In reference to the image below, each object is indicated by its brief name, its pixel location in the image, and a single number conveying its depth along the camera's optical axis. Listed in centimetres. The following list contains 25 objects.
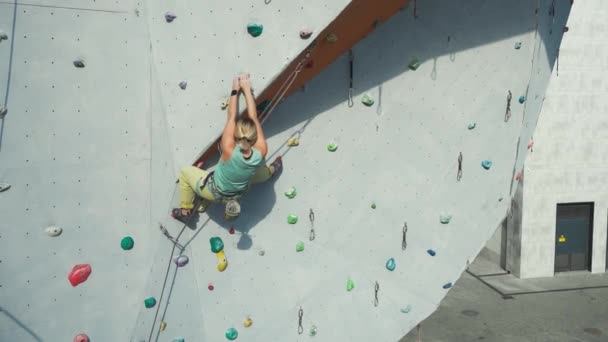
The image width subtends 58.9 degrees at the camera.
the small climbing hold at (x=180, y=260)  347
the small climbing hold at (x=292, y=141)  377
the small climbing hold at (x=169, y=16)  308
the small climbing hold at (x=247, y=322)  384
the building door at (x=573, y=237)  1127
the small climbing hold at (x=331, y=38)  344
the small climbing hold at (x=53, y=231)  304
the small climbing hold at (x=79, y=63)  296
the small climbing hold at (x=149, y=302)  339
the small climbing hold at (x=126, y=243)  325
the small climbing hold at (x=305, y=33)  314
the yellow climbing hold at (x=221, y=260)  366
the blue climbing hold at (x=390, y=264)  420
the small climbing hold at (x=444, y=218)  430
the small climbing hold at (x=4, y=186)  288
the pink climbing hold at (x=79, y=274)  315
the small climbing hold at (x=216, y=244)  361
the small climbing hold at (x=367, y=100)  394
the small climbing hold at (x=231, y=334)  377
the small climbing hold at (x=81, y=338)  323
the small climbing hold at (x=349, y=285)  412
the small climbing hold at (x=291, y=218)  387
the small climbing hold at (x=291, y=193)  383
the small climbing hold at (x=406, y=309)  427
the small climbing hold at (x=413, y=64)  405
